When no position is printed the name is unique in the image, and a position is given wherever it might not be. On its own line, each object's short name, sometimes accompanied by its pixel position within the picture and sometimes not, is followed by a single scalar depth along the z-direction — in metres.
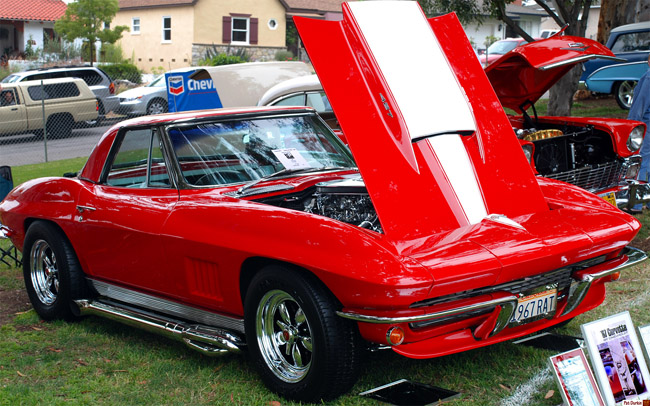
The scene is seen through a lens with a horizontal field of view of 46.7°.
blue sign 10.81
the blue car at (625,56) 14.88
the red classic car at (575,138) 6.47
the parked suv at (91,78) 20.92
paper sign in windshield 4.75
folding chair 7.03
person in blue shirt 7.61
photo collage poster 3.29
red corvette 3.46
